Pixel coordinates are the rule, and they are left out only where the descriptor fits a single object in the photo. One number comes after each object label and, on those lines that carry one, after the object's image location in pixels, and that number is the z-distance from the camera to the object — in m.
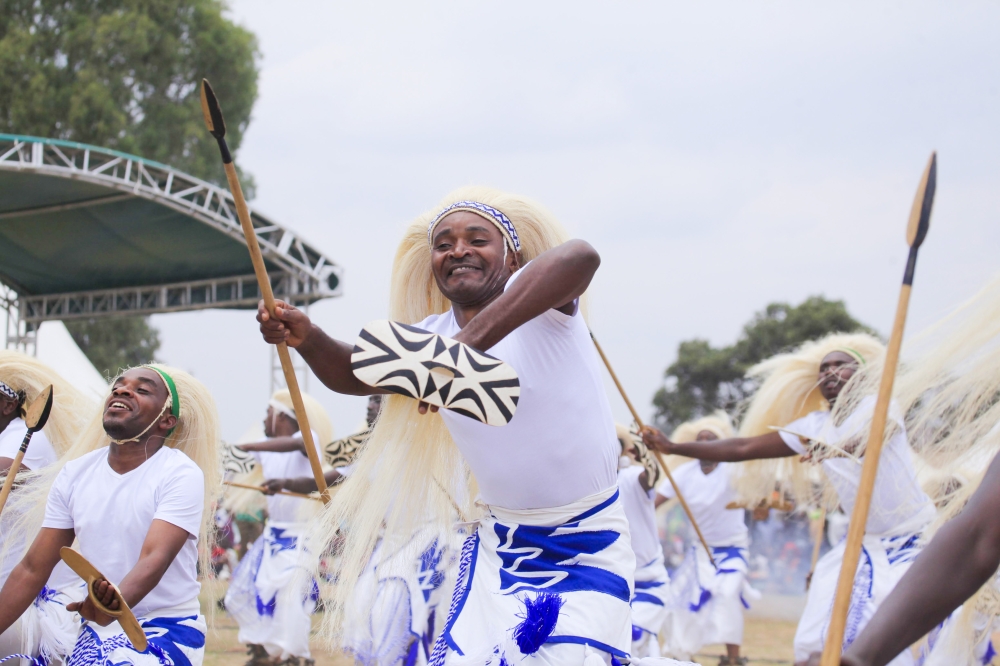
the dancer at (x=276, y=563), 8.19
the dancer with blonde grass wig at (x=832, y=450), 5.21
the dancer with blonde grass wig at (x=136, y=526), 3.73
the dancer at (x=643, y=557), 7.61
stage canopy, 13.12
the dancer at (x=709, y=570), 9.16
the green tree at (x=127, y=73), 18.66
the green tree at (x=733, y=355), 30.73
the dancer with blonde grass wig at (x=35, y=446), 4.38
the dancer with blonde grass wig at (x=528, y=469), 2.72
